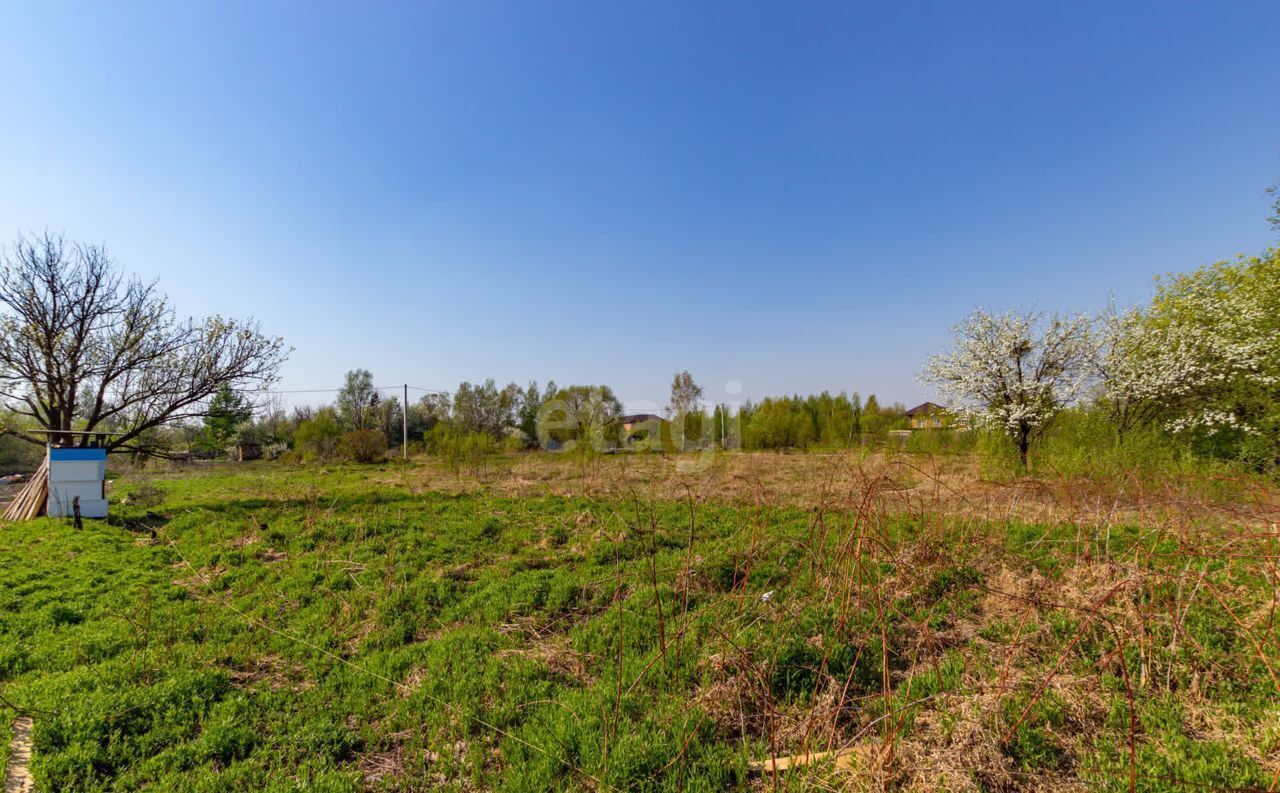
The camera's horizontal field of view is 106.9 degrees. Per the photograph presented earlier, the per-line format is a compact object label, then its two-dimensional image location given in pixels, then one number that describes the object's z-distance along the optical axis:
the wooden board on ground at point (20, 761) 2.53
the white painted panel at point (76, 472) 8.59
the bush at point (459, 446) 16.36
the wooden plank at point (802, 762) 2.59
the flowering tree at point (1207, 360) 10.12
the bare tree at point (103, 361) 10.64
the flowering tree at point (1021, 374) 12.74
